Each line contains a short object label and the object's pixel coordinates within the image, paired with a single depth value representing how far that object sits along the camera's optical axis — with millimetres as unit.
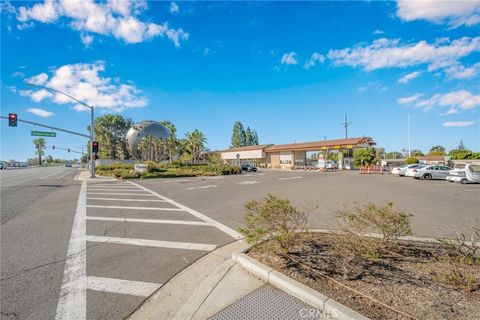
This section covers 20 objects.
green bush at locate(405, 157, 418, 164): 49844
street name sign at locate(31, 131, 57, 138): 28384
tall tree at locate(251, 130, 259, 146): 110531
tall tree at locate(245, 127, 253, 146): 106088
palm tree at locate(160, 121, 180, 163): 62019
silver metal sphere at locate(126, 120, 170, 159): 69500
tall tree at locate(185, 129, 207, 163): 59188
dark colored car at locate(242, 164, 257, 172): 43750
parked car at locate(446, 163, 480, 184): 19688
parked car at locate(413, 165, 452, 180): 23625
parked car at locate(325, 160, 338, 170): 47141
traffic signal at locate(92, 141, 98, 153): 26056
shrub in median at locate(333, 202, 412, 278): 4043
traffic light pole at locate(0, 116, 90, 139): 23384
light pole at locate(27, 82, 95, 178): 26384
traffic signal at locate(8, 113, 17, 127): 22908
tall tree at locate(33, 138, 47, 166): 118500
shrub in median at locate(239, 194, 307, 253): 4391
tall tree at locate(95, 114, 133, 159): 85625
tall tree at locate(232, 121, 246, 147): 103125
